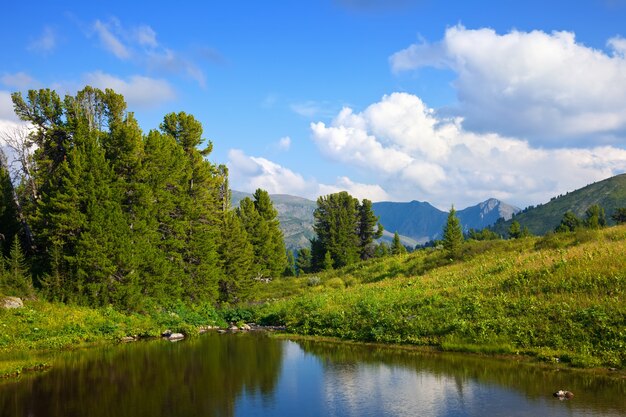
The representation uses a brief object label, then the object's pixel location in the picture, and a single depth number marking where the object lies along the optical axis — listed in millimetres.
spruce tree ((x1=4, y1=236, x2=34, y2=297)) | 36812
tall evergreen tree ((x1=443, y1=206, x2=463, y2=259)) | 62906
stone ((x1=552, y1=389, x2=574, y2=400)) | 18953
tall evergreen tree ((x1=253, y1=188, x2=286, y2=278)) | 93188
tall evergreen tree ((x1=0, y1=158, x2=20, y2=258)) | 44500
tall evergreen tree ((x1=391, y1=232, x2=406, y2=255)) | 118188
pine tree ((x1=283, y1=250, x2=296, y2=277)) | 128025
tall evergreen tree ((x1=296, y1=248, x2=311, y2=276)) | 131088
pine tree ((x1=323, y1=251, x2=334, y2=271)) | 101456
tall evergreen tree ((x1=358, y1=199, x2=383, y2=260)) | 113875
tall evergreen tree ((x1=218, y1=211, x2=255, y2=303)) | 56906
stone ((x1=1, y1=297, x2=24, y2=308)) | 34206
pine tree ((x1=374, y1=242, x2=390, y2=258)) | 120912
